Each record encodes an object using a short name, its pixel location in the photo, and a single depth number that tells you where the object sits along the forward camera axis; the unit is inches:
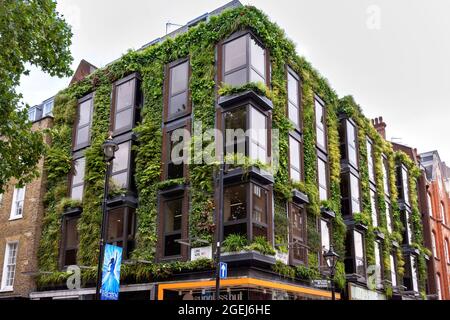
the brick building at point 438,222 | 1503.4
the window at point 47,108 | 1132.9
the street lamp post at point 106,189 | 456.4
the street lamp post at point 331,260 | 699.2
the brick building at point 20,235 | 919.0
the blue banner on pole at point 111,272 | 468.5
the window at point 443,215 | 1657.2
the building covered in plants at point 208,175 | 735.7
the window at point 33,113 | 1171.9
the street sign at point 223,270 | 609.6
